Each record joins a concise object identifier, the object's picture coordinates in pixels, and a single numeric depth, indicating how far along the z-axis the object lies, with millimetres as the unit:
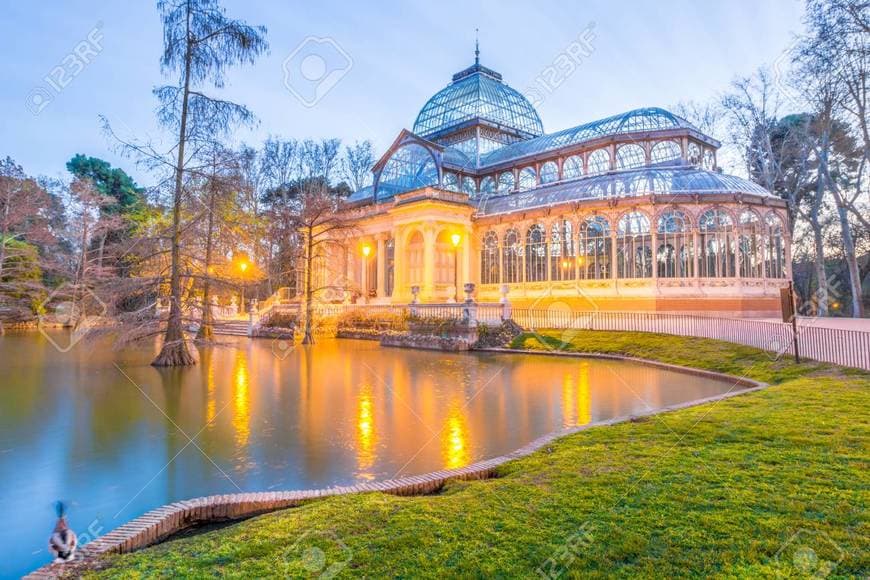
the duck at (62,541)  3416
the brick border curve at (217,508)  3760
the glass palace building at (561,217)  24531
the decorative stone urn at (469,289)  21177
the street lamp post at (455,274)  30839
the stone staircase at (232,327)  30531
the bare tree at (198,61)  15336
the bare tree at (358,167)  53969
